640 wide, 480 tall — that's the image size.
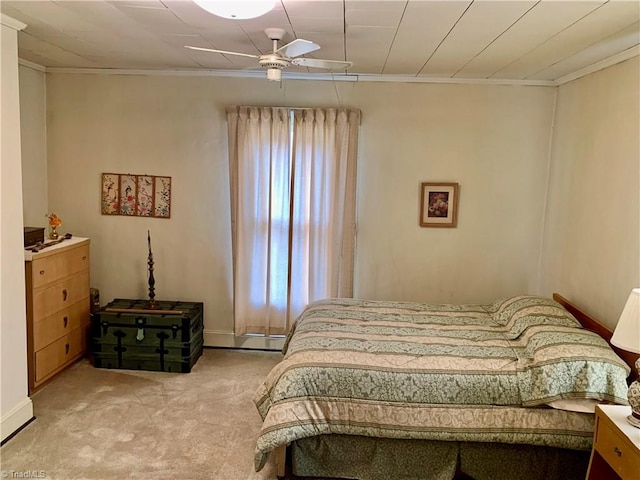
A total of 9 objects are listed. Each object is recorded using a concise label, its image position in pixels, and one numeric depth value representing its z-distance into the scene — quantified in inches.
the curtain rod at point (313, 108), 167.6
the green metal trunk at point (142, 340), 159.2
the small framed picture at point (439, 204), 171.2
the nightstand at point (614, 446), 79.3
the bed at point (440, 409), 100.0
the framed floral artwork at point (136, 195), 175.8
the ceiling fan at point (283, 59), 101.5
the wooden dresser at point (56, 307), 138.4
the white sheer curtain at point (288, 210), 167.5
